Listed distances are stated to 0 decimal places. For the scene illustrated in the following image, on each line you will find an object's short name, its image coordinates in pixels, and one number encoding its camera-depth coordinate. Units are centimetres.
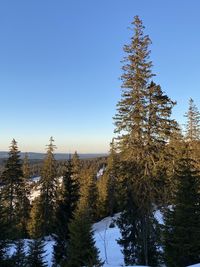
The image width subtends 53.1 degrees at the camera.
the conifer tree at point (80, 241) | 1134
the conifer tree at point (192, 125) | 2658
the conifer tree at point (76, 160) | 3840
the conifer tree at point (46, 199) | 2686
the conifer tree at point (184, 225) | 1015
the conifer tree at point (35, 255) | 1218
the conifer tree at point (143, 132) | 1253
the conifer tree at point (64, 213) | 1473
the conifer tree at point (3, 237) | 1161
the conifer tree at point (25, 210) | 2919
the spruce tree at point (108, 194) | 3206
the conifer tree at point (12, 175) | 2447
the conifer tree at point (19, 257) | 1159
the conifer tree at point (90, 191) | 3165
